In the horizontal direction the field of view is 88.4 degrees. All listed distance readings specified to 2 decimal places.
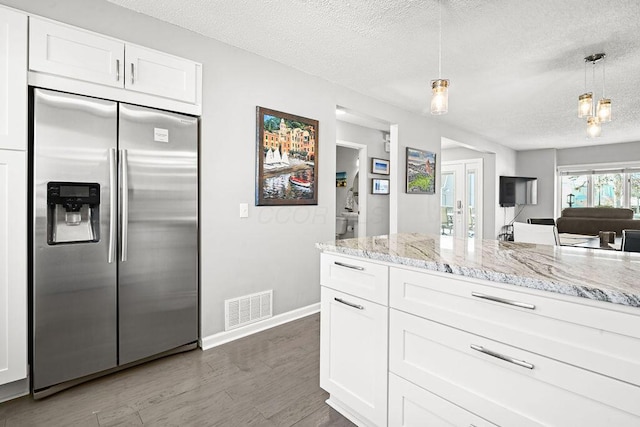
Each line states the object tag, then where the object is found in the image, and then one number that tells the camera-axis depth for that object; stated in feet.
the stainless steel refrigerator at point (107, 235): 6.22
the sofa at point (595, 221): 19.10
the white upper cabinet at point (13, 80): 5.81
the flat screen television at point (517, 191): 24.53
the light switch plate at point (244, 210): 9.30
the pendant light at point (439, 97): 6.58
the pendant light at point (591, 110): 8.90
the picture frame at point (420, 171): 15.29
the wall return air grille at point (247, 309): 9.01
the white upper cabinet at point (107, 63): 6.21
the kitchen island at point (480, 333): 3.07
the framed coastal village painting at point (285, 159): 9.66
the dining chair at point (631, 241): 8.38
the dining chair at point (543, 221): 18.23
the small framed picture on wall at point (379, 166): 18.13
